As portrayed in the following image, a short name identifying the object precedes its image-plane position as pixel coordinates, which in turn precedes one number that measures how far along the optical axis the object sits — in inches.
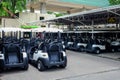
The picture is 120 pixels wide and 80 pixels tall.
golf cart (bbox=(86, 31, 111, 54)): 692.7
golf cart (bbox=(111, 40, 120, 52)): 729.6
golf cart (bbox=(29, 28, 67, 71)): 410.7
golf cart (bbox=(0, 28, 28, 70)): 400.5
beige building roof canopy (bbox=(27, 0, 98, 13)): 1481.3
